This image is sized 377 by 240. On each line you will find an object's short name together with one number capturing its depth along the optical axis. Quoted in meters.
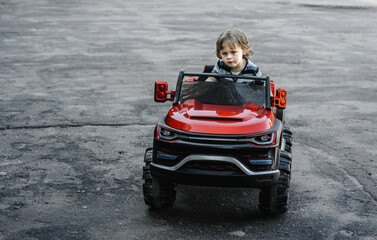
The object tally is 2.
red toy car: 5.21
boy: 6.15
